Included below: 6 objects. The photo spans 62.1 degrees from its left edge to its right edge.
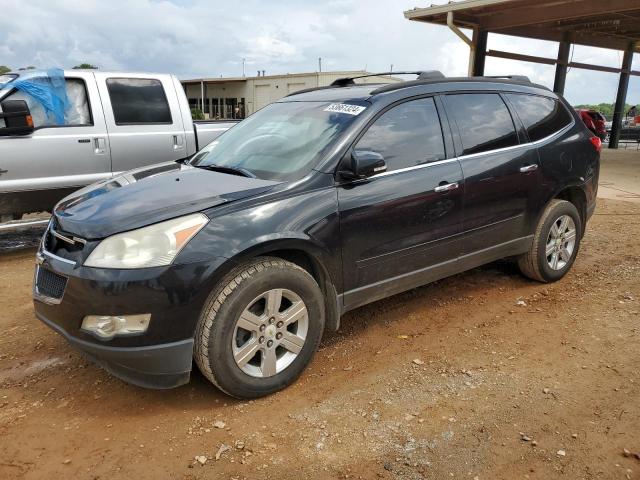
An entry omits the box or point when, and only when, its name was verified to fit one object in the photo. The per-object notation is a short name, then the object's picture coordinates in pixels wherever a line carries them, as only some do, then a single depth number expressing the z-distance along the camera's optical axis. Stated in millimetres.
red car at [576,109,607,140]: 14845
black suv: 2691
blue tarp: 5758
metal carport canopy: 12352
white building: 30062
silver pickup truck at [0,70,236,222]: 5621
